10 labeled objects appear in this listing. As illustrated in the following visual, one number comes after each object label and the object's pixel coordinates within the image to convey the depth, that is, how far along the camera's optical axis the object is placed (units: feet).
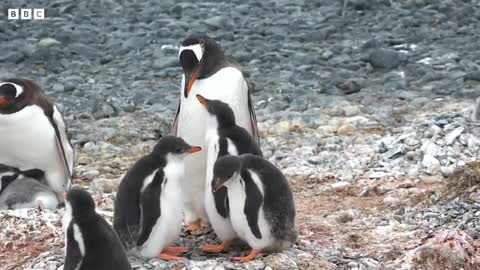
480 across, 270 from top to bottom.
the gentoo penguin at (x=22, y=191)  46.19
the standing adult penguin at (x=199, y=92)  42.06
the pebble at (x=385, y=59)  76.33
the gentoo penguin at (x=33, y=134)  46.93
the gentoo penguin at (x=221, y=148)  37.65
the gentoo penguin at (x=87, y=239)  31.37
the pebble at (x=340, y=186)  49.85
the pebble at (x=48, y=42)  83.47
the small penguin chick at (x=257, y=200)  35.60
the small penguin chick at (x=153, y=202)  35.76
